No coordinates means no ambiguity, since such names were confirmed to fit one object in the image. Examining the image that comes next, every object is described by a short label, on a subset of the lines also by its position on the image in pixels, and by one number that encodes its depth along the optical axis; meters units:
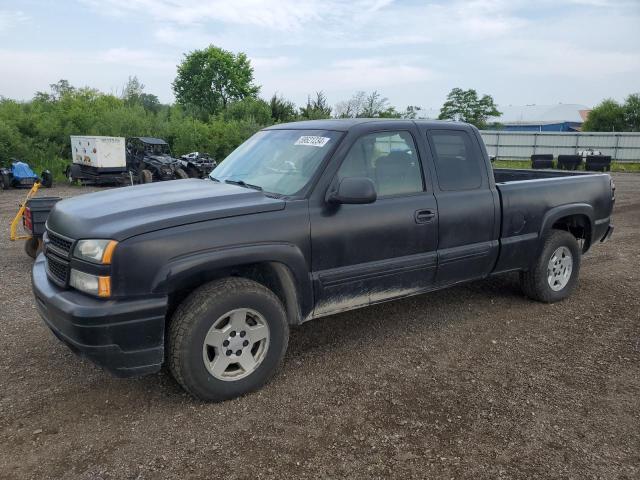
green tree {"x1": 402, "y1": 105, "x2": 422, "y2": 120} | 40.51
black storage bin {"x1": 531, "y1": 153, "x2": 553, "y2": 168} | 27.27
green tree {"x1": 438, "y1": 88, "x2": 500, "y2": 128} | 60.16
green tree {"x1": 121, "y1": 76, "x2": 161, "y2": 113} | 41.03
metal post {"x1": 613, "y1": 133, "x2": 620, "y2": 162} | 31.88
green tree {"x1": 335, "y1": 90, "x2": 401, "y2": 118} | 30.66
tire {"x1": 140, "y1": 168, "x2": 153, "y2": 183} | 15.99
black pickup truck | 2.96
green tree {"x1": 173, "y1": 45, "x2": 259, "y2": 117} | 55.91
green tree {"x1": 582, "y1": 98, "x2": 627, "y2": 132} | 48.94
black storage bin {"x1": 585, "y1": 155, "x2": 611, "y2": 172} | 26.23
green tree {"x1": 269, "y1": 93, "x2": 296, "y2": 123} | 33.78
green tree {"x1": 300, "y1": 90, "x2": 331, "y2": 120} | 30.99
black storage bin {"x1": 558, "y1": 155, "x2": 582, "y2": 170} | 26.80
